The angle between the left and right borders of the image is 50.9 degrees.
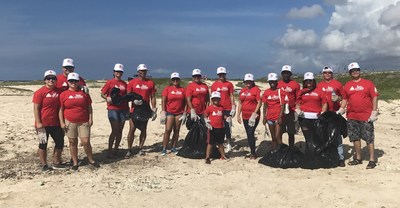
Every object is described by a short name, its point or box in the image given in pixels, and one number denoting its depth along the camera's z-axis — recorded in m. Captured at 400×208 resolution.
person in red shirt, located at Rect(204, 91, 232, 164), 8.34
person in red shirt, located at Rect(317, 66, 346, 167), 7.92
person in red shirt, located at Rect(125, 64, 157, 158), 8.80
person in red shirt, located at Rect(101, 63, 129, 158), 8.47
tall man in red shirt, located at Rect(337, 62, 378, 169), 7.56
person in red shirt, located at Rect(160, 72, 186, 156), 8.83
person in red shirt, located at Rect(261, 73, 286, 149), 8.23
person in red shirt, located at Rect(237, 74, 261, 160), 8.46
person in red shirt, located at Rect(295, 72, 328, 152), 7.98
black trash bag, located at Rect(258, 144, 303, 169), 7.81
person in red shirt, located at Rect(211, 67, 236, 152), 9.05
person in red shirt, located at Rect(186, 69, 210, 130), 8.82
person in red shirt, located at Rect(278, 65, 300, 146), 8.31
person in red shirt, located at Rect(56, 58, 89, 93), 7.82
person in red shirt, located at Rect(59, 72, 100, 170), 7.35
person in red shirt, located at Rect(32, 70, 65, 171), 7.29
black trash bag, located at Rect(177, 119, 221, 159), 8.84
